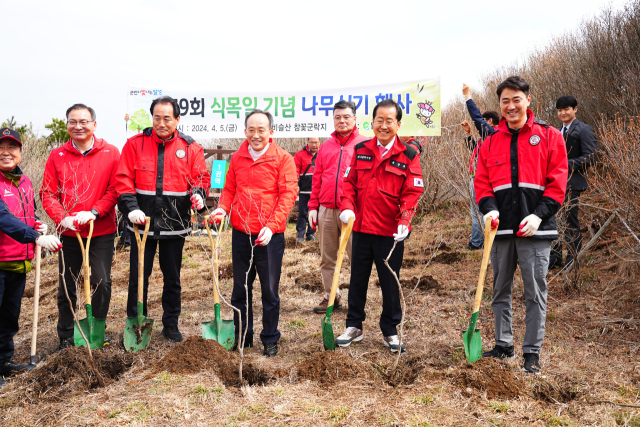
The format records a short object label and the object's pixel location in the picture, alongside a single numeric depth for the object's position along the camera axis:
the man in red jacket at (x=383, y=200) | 3.64
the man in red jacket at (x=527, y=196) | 3.14
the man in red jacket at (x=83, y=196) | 3.81
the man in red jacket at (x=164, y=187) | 3.88
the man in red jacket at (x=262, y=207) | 3.70
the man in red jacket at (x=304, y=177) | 8.38
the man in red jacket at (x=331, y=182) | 4.58
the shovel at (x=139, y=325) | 3.75
